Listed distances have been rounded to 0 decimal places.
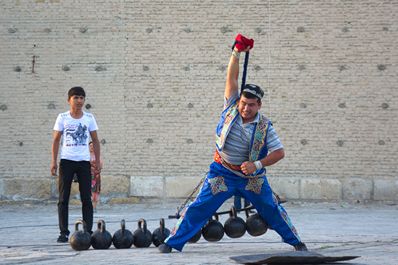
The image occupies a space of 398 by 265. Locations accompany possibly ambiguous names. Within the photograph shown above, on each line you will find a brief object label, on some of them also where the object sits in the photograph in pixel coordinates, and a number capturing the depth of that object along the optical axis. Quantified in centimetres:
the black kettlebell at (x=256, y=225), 1091
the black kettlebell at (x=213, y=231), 1105
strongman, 1055
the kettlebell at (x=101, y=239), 1150
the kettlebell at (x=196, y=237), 1104
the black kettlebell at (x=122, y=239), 1162
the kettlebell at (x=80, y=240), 1136
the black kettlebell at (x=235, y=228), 1106
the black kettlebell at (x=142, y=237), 1171
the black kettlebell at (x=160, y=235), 1186
